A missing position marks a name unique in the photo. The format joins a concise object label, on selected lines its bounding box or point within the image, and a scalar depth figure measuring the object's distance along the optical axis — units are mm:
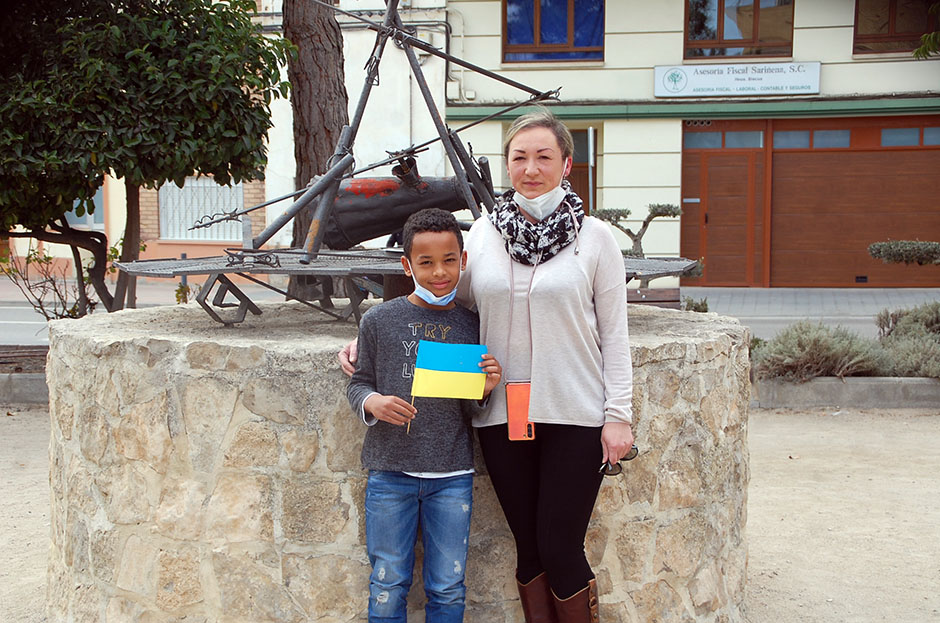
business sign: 14500
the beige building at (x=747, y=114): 14539
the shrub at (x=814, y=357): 7332
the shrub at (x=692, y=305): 8242
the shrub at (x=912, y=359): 7422
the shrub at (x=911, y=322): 8438
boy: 2750
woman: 2643
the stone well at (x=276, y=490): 3035
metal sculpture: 3350
